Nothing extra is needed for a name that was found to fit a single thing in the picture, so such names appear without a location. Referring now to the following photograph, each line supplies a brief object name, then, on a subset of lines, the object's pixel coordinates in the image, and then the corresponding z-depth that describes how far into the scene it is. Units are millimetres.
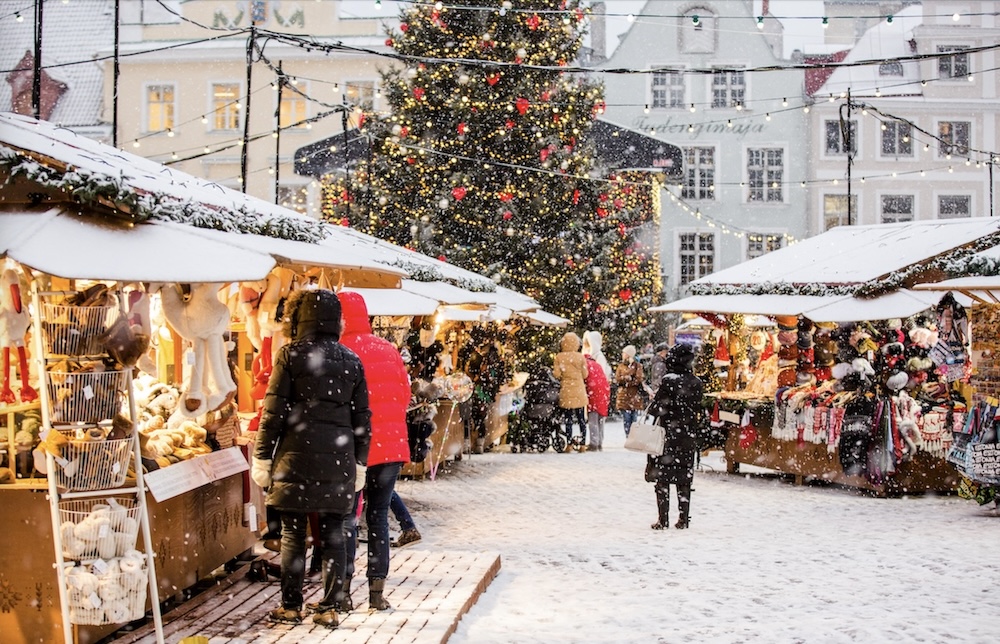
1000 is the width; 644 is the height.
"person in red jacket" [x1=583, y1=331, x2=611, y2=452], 20562
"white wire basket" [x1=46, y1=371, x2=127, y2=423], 5910
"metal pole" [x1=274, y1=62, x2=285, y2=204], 17844
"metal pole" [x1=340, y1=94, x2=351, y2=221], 23453
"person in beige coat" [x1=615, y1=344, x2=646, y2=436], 21500
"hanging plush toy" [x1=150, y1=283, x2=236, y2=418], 7043
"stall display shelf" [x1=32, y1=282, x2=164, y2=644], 5793
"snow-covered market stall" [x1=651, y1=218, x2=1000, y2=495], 13477
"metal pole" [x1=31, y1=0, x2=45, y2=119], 10508
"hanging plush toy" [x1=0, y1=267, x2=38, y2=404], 6320
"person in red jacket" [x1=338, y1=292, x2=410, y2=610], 7266
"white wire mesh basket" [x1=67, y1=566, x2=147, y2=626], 5781
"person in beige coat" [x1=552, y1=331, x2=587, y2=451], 20078
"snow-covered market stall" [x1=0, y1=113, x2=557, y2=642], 5746
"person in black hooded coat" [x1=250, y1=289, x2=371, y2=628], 6309
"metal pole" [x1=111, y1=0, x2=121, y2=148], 14207
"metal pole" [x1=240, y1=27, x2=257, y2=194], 16148
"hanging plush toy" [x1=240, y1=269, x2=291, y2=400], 8812
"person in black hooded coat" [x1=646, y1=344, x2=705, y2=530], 11016
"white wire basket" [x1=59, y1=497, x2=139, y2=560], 5867
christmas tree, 22484
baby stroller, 20281
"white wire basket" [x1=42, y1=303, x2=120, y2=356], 5930
